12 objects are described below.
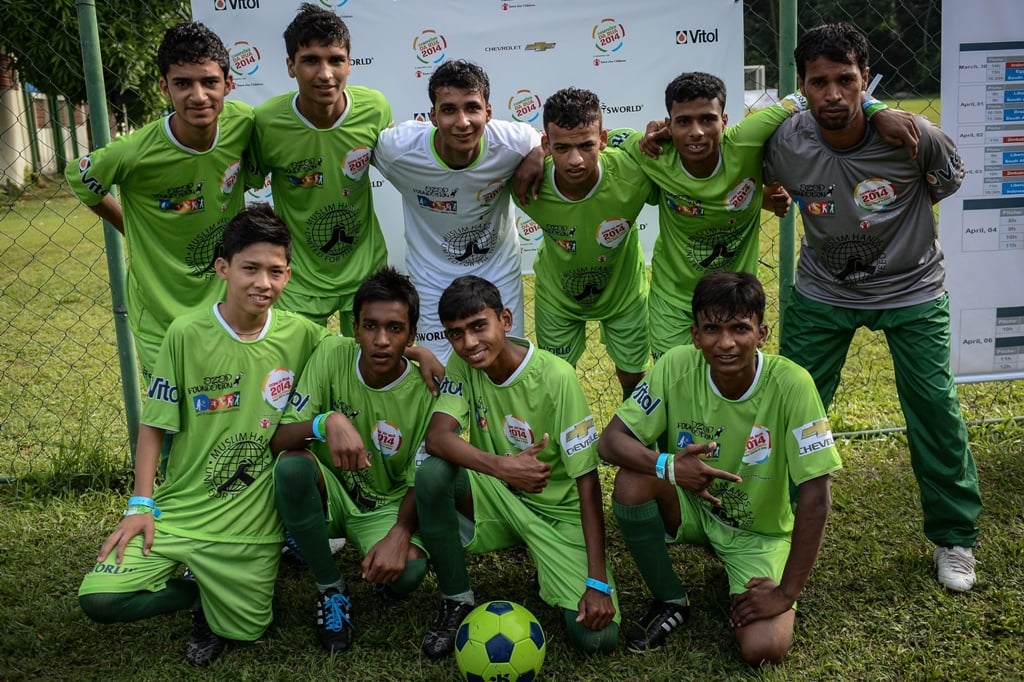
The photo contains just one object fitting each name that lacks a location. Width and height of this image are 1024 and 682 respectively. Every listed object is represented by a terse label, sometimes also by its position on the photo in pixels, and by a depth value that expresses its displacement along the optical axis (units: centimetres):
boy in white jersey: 352
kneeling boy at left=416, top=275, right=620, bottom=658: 298
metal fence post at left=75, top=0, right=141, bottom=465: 385
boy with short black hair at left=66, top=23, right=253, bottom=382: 341
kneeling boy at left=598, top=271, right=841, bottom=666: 285
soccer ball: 270
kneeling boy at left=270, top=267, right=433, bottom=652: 304
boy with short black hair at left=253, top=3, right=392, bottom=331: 354
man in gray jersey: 321
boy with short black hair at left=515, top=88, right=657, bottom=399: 347
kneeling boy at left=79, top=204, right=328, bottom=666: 301
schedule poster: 399
